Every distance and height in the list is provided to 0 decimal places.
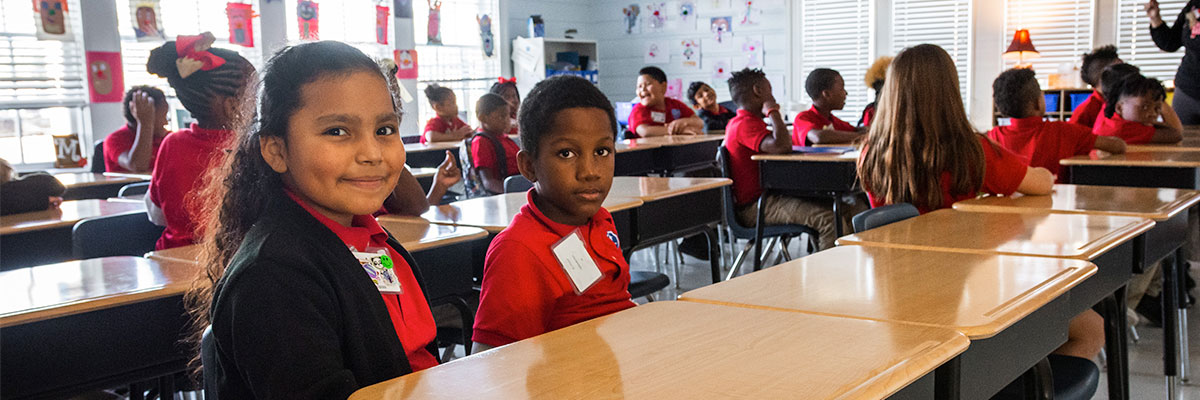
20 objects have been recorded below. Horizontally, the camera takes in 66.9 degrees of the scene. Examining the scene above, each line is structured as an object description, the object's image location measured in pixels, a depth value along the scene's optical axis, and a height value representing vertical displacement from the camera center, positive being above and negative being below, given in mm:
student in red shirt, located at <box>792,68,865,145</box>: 5051 -189
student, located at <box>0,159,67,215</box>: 2828 -269
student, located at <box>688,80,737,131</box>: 6941 -174
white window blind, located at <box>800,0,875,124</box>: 8867 +405
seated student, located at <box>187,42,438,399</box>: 938 -175
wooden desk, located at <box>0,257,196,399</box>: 1535 -395
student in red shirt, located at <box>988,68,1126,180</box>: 3520 -226
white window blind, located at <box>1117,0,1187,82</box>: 7488 +237
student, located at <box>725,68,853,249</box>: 3969 -309
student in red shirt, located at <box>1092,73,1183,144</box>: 4141 -192
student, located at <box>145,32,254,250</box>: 2207 -52
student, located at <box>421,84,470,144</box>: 5969 -136
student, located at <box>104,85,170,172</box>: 4496 -158
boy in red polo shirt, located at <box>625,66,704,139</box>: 6281 -180
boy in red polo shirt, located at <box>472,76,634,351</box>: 1466 -240
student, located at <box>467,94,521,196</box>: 4121 -267
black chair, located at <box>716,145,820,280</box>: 3879 -621
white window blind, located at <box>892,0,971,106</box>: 8375 +512
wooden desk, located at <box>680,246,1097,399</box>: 1228 -317
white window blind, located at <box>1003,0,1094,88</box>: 7758 +423
